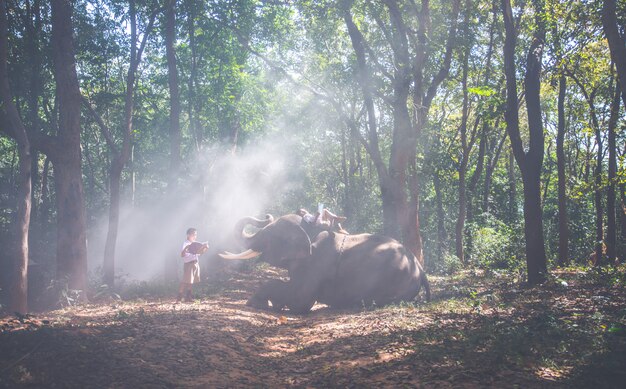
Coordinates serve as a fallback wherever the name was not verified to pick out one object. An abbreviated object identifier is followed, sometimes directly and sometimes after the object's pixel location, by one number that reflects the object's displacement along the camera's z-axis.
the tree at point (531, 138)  14.09
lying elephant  11.95
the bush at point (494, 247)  22.12
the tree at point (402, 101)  17.58
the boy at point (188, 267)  11.98
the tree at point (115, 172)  16.86
